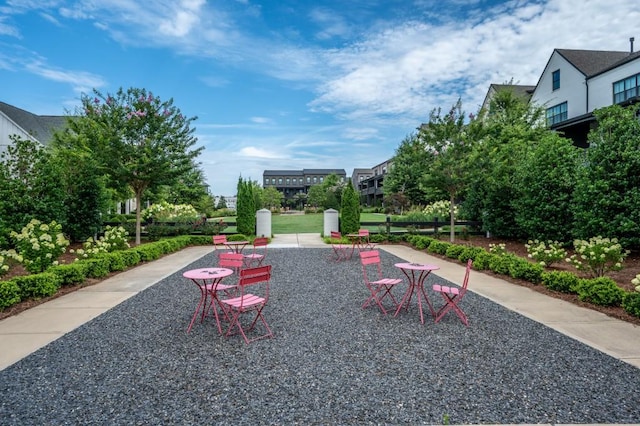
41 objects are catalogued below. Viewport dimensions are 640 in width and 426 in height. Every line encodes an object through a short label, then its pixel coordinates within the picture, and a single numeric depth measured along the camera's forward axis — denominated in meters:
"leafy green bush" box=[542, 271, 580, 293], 6.70
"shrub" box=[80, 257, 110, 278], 8.45
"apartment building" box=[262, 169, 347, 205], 86.75
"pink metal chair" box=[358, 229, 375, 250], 13.61
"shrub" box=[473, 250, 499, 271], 9.38
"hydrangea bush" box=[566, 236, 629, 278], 6.85
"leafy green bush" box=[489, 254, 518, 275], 8.61
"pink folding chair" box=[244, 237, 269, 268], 10.78
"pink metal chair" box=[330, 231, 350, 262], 12.11
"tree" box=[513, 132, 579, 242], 11.59
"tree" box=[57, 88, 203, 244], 13.62
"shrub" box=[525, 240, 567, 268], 8.50
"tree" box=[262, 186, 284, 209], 51.56
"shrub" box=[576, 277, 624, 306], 5.83
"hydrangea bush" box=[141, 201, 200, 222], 18.47
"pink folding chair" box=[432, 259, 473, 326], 5.34
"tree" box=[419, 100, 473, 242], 13.59
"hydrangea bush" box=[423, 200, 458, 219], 19.22
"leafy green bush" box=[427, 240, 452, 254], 12.21
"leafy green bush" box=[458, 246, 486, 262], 10.07
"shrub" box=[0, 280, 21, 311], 5.84
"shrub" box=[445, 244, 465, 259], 11.25
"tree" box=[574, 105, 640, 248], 9.21
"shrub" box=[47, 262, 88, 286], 7.32
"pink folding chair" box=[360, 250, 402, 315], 5.88
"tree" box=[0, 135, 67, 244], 12.00
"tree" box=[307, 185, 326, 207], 53.72
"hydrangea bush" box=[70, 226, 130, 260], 9.96
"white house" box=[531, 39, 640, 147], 20.27
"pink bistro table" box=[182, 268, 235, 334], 5.02
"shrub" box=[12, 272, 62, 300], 6.35
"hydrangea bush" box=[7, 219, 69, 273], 7.36
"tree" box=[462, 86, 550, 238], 13.62
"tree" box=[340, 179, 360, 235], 17.67
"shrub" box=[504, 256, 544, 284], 7.75
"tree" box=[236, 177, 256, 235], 17.67
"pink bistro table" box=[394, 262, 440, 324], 5.78
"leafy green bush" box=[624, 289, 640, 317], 5.33
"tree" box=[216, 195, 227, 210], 55.47
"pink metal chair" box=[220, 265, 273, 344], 4.61
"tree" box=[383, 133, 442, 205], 33.62
